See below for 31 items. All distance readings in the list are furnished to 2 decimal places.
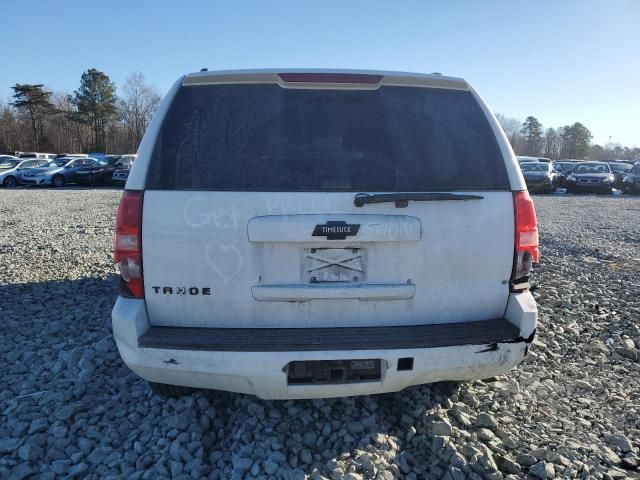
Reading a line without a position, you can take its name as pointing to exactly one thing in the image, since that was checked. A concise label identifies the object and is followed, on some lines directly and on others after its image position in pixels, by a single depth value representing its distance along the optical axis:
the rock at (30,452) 2.42
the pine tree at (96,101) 67.88
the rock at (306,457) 2.39
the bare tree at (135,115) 74.88
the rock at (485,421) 2.72
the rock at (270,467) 2.30
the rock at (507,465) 2.38
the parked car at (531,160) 26.83
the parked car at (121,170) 26.22
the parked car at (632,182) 25.91
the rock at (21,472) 2.29
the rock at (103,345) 3.61
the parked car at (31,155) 42.43
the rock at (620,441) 2.58
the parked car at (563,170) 26.98
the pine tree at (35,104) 68.44
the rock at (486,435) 2.60
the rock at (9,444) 2.49
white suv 2.22
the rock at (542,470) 2.33
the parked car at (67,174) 25.80
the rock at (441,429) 2.60
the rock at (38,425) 2.65
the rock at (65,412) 2.75
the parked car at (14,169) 25.83
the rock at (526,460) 2.42
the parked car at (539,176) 24.20
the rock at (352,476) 2.24
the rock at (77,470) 2.32
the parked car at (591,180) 25.19
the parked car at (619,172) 28.05
